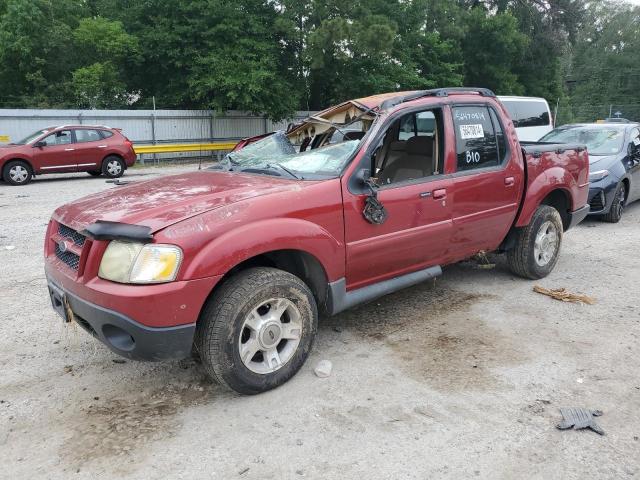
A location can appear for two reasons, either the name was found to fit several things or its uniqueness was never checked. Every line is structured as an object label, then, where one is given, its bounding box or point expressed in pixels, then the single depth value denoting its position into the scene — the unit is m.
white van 15.74
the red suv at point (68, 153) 13.59
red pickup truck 3.03
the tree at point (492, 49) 31.33
